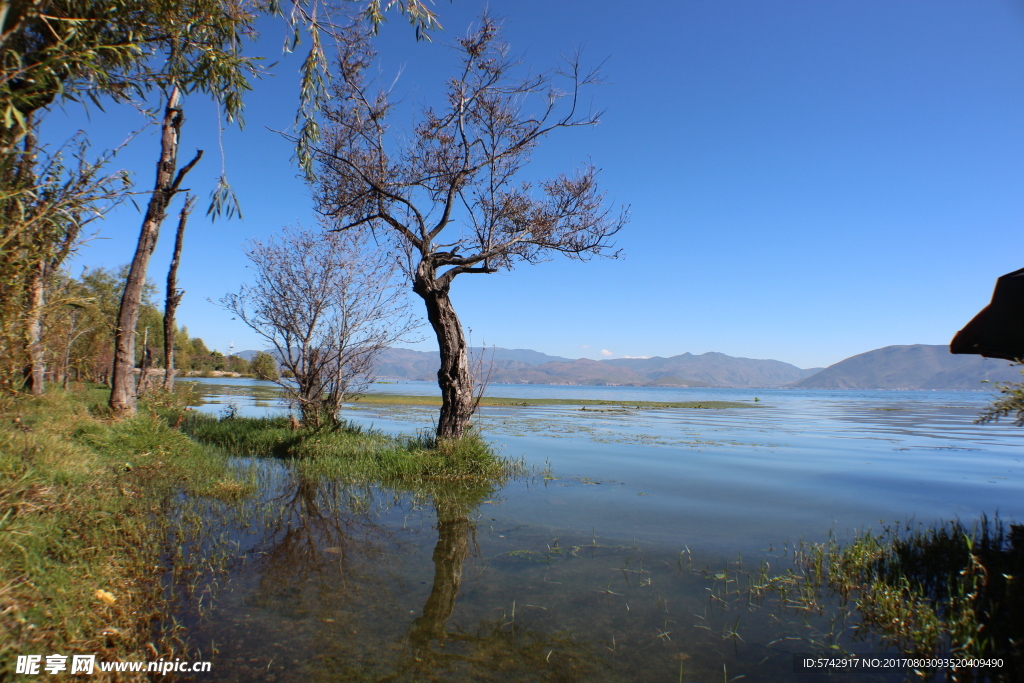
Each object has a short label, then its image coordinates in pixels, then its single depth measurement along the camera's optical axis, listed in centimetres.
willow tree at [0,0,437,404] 448
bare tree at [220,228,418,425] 1441
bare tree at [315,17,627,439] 1195
